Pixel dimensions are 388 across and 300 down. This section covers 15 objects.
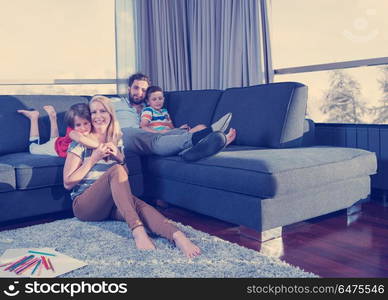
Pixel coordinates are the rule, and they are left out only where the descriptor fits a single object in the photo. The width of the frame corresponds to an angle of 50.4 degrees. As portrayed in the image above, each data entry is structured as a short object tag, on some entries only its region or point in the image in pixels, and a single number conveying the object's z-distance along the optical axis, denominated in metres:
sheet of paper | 1.63
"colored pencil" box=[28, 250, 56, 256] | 1.88
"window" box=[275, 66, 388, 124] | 6.00
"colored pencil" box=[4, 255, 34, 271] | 1.70
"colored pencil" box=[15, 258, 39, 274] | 1.67
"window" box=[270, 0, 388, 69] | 5.47
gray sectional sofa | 2.08
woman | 1.99
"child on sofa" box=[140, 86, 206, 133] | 3.21
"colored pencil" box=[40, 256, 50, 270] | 1.71
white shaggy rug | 1.64
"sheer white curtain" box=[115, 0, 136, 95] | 4.60
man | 2.34
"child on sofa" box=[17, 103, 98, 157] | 2.30
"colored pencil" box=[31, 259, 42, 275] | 1.66
